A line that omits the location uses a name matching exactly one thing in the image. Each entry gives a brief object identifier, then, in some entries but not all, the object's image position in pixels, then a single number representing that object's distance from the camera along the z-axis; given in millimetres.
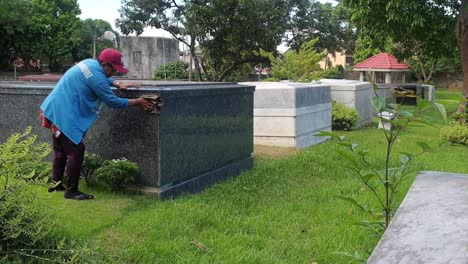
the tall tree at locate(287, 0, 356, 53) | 32219
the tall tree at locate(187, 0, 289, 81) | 25375
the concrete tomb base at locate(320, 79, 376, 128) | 13219
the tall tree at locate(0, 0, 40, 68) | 34406
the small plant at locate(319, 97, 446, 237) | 2322
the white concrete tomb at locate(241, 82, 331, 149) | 8703
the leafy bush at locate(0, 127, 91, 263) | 2844
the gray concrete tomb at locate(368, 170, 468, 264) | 1244
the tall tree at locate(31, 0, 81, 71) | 38906
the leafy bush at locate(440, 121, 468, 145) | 10701
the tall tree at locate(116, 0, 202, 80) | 28656
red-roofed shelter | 31516
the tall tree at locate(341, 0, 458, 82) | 13539
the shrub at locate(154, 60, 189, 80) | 27688
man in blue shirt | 4652
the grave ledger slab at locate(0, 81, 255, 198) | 4898
